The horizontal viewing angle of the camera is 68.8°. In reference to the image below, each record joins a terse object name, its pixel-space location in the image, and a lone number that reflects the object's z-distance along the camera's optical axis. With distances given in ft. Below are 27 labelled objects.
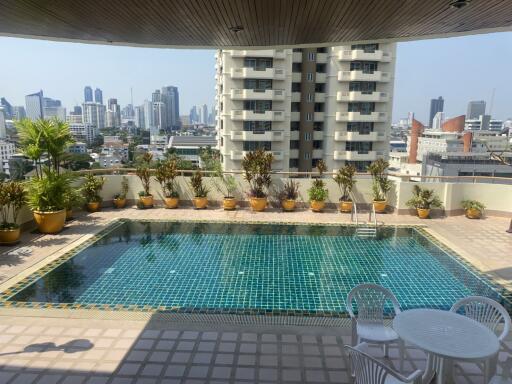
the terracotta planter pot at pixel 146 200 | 35.35
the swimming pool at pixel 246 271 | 17.67
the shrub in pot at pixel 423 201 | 33.17
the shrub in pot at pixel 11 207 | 24.45
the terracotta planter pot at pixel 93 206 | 33.83
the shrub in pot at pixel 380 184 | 34.73
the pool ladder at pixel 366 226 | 29.17
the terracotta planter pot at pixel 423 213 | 33.01
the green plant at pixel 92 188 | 33.42
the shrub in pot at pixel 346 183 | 34.83
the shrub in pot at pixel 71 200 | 29.07
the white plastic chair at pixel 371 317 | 11.27
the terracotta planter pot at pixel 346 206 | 34.71
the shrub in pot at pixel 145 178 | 35.42
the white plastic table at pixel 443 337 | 8.75
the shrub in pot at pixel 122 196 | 35.18
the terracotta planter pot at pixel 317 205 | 34.86
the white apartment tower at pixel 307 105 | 110.42
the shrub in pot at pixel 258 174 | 34.96
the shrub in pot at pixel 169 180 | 35.42
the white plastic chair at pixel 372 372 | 7.77
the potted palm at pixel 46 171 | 27.20
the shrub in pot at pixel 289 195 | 35.24
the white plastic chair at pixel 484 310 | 10.96
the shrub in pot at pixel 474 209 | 32.65
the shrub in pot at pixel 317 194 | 34.88
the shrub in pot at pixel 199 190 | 35.70
